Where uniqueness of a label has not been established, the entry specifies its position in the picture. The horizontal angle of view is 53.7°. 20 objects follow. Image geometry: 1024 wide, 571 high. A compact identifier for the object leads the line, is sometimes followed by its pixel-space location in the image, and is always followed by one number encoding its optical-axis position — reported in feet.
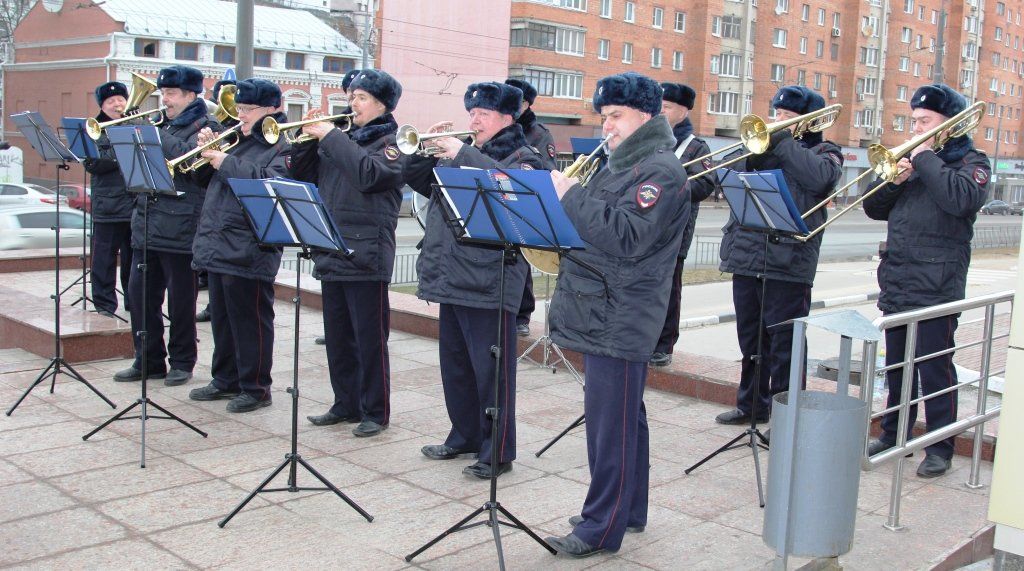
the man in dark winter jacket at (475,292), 18.06
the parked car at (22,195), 77.03
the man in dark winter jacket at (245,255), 21.76
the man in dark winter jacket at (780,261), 20.66
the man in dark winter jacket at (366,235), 20.24
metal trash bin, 13.74
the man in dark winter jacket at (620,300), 14.67
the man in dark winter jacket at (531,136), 23.02
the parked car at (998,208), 212.64
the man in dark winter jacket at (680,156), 22.84
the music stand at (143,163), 20.63
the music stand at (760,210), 18.04
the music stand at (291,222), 16.39
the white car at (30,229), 49.80
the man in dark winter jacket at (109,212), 29.63
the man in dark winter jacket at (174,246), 24.21
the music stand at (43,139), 29.91
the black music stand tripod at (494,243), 13.88
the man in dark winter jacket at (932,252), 18.90
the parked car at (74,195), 85.05
